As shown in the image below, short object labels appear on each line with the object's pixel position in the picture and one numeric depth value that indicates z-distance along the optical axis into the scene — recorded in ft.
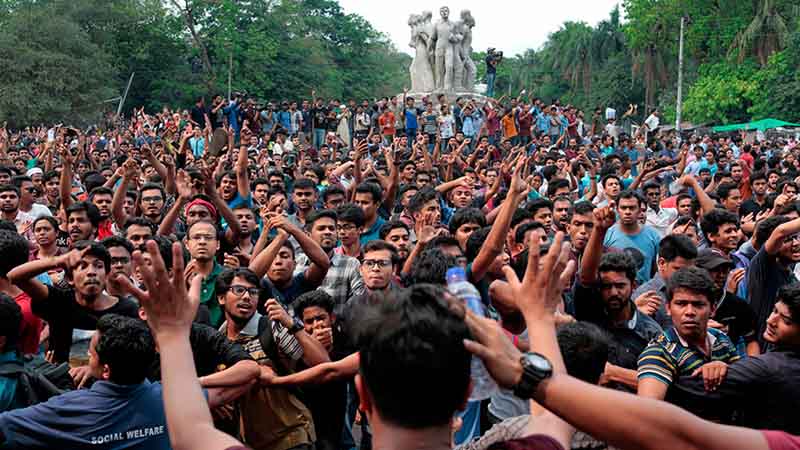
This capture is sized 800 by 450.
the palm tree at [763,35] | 129.08
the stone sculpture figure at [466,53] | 82.89
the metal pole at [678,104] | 117.97
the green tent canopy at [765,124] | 105.81
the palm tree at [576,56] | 201.16
